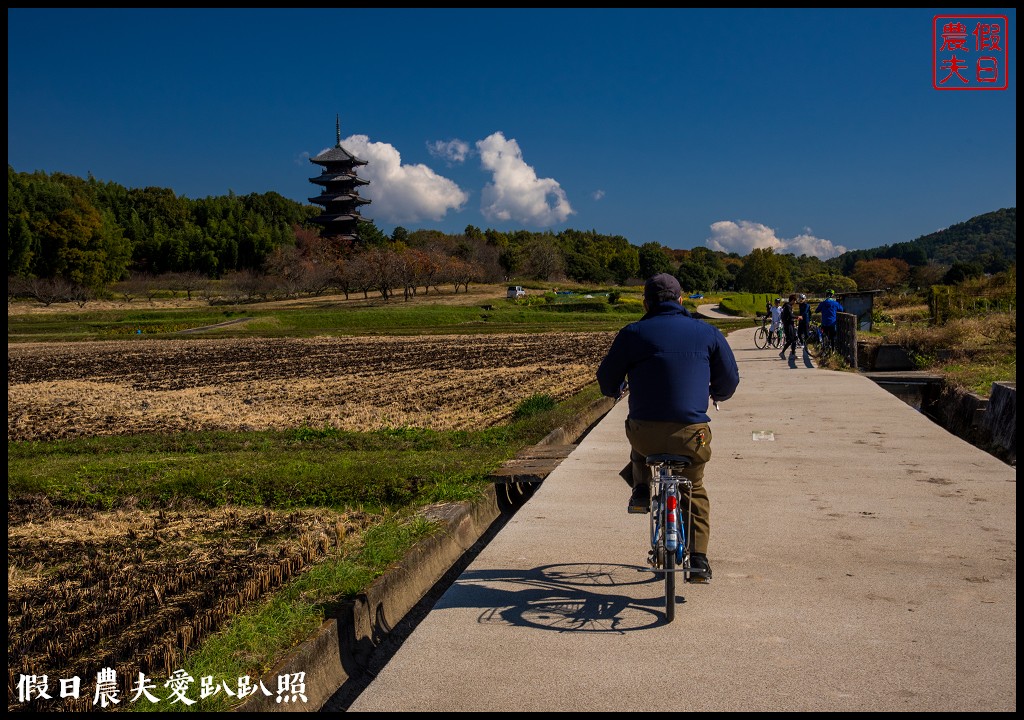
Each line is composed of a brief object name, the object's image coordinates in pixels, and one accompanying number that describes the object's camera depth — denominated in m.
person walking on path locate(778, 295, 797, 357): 20.02
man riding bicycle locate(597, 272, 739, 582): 4.20
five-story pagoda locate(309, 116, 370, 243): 97.94
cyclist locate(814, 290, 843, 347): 19.16
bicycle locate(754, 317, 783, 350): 24.95
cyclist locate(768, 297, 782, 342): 23.83
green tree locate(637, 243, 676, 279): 101.69
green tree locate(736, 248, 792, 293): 102.44
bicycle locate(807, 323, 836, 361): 20.00
